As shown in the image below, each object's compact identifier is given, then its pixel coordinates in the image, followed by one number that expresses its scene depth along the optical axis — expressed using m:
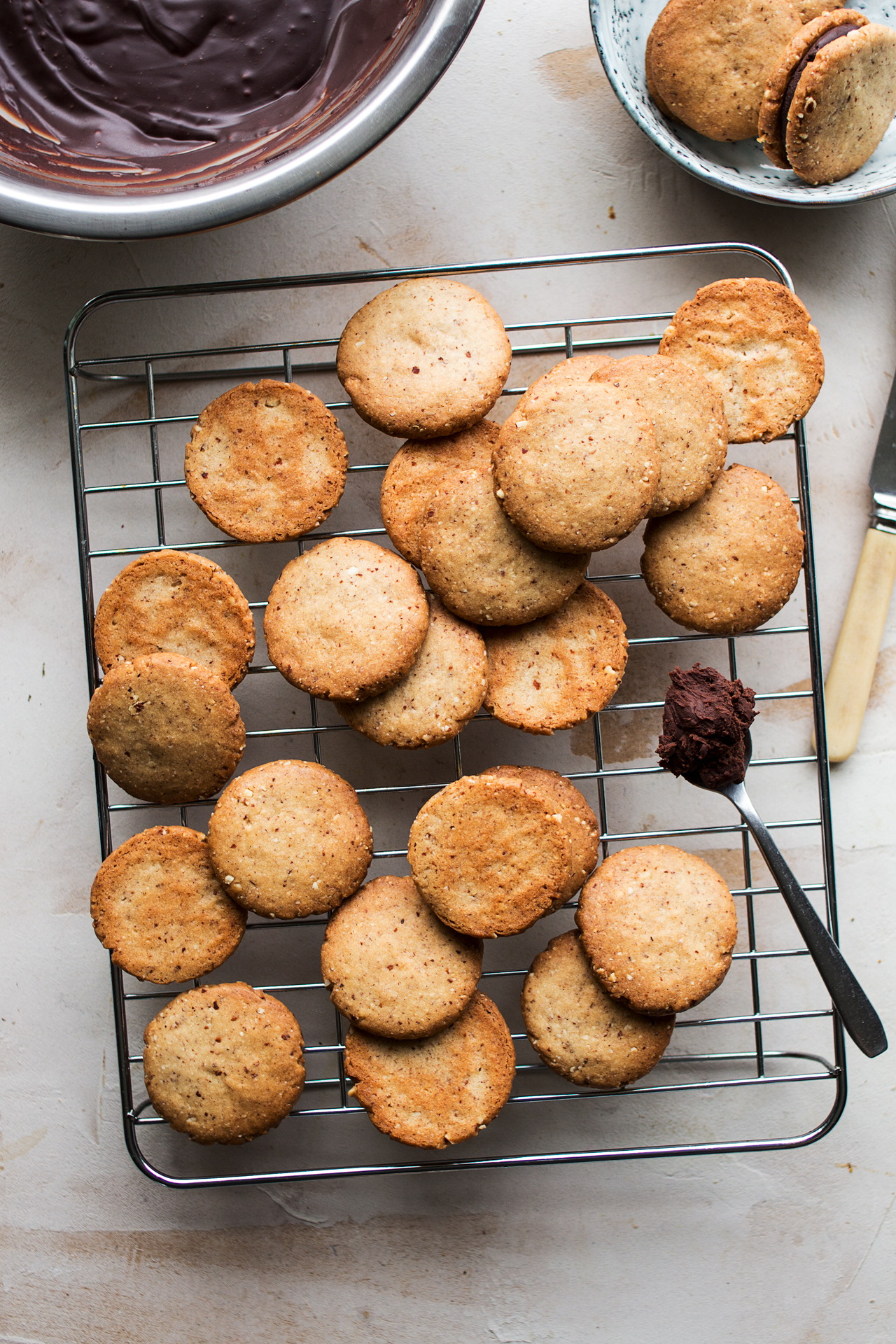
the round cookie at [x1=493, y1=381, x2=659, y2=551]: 0.75
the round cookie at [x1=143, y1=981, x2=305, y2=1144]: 0.76
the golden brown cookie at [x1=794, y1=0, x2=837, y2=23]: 0.78
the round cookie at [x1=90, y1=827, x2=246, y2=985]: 0.77
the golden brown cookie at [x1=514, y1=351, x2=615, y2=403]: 0.76
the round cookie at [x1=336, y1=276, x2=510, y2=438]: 0.77
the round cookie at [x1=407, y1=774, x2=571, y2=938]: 0.76
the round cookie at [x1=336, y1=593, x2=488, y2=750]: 0.76
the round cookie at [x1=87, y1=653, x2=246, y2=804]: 0.76
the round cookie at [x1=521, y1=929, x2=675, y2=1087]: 0.77
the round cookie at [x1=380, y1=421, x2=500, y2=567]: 0.78
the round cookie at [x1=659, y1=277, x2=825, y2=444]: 0.77
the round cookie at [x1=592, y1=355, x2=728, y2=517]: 0.76
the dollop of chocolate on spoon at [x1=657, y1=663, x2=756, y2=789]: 0.76
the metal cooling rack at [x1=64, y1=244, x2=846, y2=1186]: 0.81
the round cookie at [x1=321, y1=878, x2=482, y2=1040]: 0.76
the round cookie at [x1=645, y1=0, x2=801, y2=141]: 0.77
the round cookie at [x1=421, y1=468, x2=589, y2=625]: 0.76
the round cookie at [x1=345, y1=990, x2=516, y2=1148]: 0.77
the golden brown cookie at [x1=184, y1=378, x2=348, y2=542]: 0.77
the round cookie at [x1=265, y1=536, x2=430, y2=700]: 0.76
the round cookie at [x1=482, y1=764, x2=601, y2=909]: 0.77
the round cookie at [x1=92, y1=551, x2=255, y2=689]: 0.77
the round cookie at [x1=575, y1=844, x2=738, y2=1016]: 0.76
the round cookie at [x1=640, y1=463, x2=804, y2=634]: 0.77
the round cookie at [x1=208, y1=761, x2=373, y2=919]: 0.77
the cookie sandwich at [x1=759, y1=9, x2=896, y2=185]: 0.75
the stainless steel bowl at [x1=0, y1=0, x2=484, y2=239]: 0.72
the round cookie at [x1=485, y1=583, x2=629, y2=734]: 0.77
